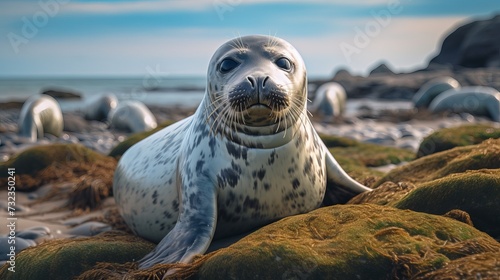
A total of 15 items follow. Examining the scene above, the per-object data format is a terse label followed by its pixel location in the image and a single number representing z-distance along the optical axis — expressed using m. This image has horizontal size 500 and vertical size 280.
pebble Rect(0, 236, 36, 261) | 4.00
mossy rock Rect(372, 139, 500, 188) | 3.96
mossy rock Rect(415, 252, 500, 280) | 2.42
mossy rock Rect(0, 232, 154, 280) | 3.38
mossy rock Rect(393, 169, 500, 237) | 3.16
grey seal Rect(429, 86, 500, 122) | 15.27
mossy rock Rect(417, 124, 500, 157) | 5.87
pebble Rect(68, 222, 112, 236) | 4.63
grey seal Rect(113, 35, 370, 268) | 3.41
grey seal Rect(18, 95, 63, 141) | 11.84
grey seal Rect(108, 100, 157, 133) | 13.63
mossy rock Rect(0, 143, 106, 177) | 6.59
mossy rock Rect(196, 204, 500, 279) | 2.62
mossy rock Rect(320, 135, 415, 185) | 5.44
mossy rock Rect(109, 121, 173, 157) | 7.11
